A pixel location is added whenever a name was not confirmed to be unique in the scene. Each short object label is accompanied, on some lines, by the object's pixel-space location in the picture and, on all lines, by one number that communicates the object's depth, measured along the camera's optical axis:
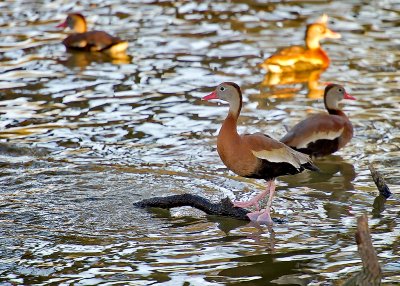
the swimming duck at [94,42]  31.05
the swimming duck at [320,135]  20.73
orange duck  28.62
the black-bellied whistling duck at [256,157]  17.17
